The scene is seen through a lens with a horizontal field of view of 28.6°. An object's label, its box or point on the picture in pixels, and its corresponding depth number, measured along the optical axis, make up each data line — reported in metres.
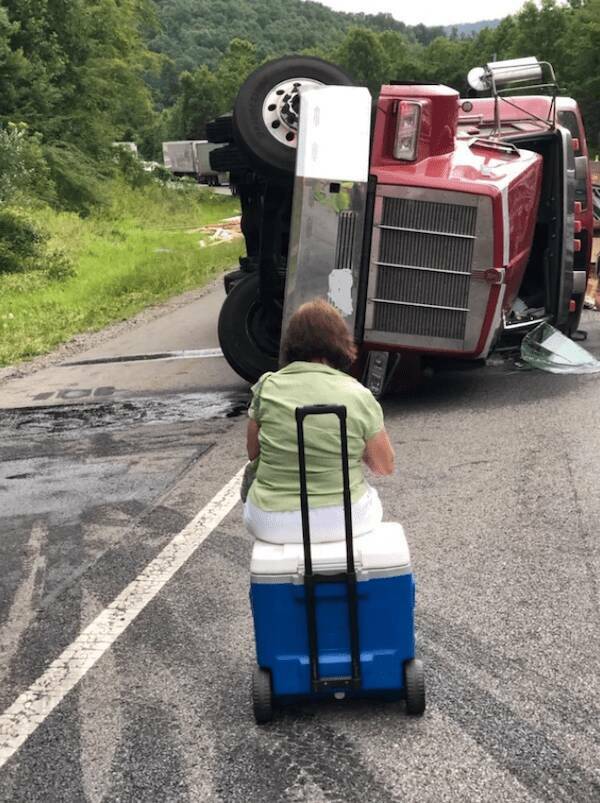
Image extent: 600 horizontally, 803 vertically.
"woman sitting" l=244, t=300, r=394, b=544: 4.14
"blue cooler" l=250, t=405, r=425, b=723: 4.03
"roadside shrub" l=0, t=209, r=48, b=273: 23.36
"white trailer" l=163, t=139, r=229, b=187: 56.67
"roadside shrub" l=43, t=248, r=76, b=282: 23.19
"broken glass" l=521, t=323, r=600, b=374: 10.65
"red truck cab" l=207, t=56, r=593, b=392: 8.98
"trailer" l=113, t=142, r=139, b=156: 46.84
